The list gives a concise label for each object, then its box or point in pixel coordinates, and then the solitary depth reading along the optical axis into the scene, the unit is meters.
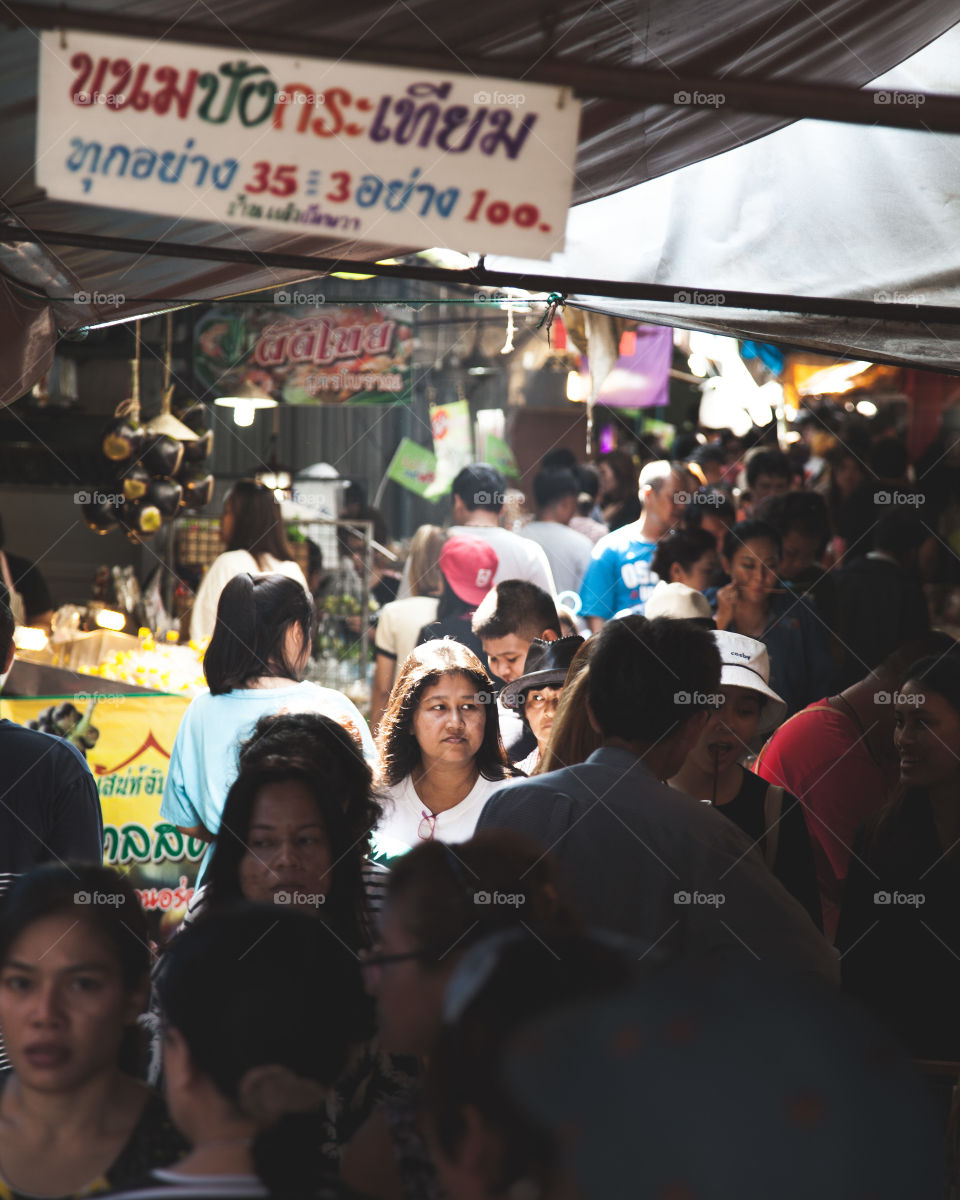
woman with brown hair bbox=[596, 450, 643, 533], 9.82
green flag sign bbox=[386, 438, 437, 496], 8.46
